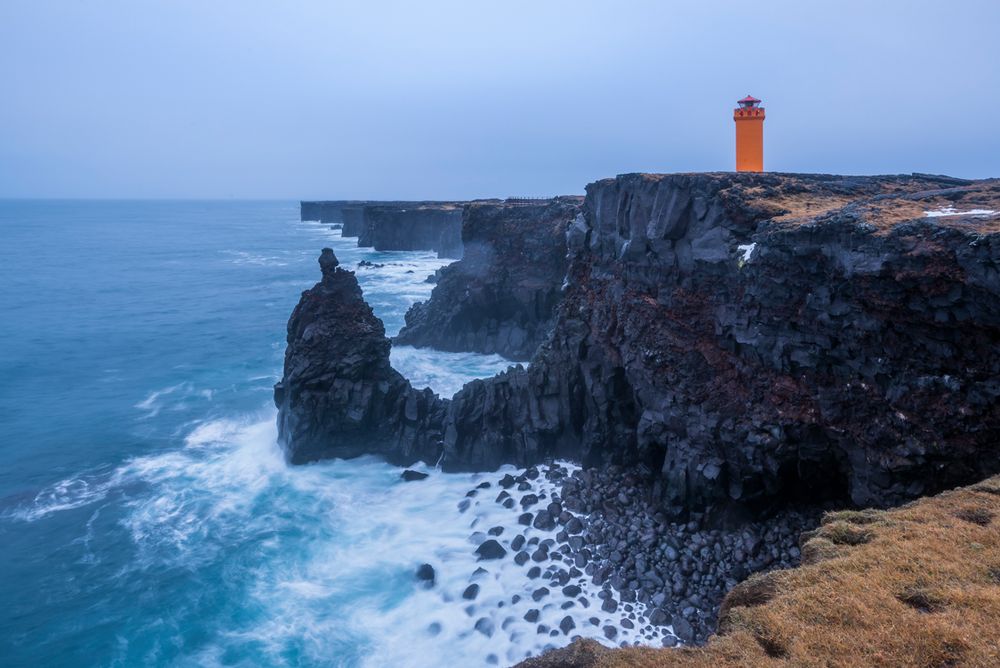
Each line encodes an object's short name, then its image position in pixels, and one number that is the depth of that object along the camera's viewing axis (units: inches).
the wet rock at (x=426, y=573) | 866.4
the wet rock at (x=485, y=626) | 750.4
